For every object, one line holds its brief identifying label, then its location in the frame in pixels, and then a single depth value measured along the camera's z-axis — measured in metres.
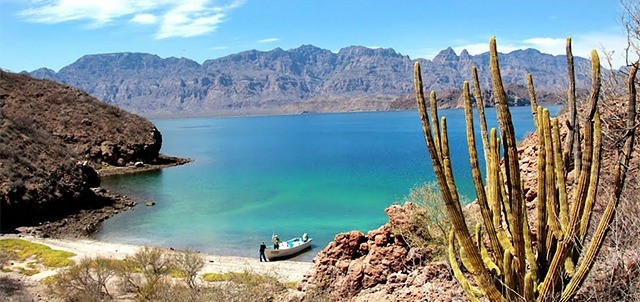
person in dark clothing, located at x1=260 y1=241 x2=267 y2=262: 26.55
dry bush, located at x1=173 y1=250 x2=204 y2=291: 17.02
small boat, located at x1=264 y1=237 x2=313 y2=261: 26.59
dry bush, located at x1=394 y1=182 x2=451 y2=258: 12.03
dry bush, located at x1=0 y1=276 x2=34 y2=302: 17.04
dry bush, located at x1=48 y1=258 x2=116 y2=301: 16.58
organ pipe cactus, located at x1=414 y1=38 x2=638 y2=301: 7.33
